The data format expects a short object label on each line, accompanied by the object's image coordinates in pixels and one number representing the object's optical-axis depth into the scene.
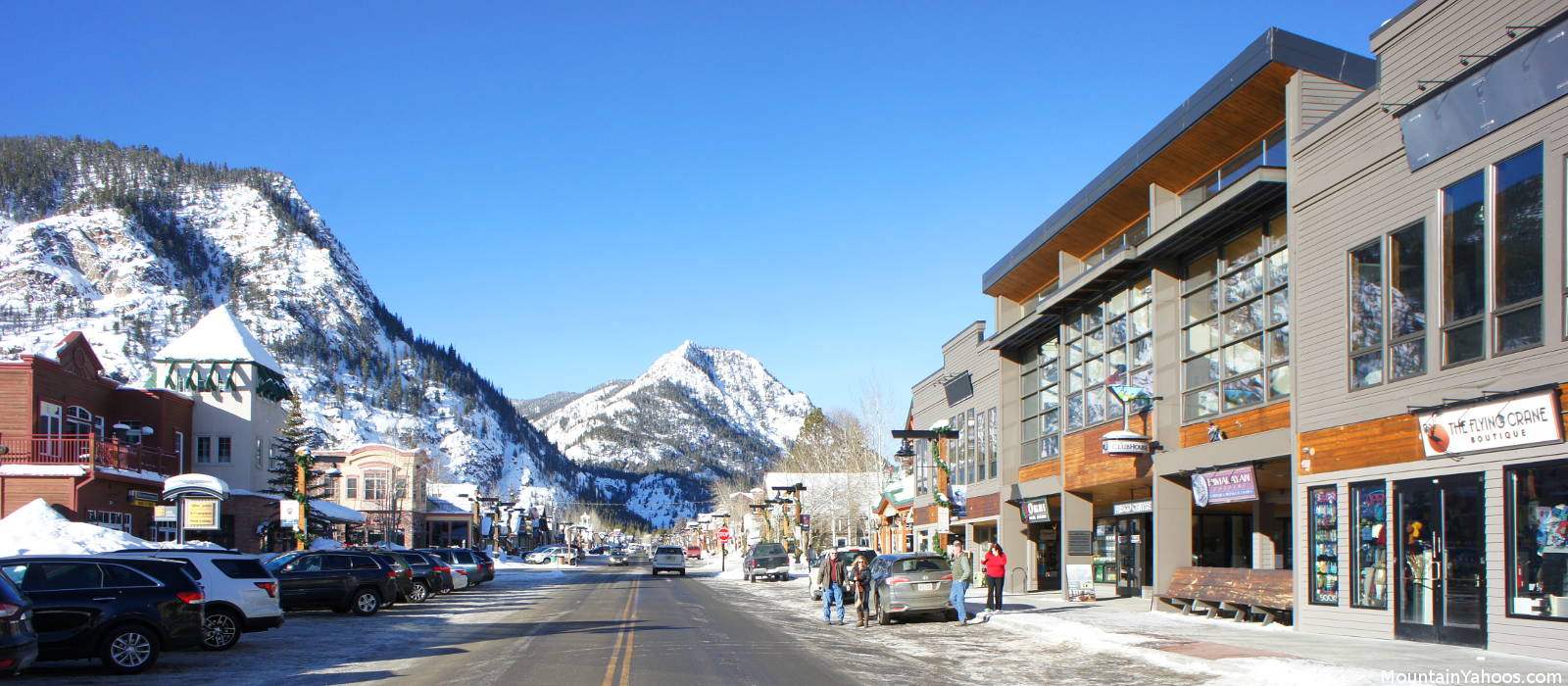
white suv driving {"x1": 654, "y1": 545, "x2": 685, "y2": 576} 65.75
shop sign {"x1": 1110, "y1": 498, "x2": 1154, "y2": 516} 28.47
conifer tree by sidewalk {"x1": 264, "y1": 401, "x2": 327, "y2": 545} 52.22
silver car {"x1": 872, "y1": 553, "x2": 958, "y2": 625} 24.23
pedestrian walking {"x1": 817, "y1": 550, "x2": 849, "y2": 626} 25.11
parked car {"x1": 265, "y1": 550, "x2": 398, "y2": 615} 27.78
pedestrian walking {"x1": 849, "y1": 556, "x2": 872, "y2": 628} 24.08
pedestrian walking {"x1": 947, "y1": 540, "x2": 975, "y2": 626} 23.61
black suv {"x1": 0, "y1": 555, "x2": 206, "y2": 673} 15.15
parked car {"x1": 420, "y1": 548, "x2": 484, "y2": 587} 43.95
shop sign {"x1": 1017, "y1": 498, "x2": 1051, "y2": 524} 34.81
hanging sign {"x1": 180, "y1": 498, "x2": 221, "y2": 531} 37.22
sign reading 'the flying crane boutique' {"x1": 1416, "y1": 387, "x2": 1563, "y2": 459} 14.59
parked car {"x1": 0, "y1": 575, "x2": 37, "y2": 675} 12.52
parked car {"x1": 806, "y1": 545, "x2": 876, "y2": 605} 33.41
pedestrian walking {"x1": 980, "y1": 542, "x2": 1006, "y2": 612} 26.15
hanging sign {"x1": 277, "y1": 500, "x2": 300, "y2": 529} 37.38
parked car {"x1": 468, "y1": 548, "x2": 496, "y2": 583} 48.31
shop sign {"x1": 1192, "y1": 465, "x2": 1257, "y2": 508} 22.67
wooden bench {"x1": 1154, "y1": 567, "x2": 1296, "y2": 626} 21.27
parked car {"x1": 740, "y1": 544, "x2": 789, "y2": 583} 54.25
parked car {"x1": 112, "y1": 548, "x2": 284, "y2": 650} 18.38
